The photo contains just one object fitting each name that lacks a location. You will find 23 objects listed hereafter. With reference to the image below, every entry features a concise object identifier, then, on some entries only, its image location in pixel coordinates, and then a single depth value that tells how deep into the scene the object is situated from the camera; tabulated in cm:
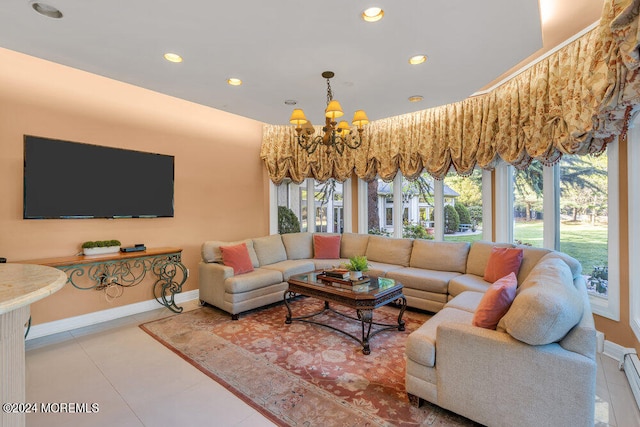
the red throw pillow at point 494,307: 193
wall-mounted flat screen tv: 313
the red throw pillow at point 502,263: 341
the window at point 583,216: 289
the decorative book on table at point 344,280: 321
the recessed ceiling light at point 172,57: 287
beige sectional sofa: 159
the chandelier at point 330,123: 303
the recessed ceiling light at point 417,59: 289
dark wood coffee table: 288
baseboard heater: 218
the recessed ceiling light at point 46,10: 217
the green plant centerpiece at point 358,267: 344
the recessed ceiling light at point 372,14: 219
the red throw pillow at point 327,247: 512
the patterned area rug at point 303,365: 203
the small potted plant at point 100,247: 337
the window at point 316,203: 600
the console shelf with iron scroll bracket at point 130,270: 321
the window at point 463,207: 455
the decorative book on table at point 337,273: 336
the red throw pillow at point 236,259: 402
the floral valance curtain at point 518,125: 164
